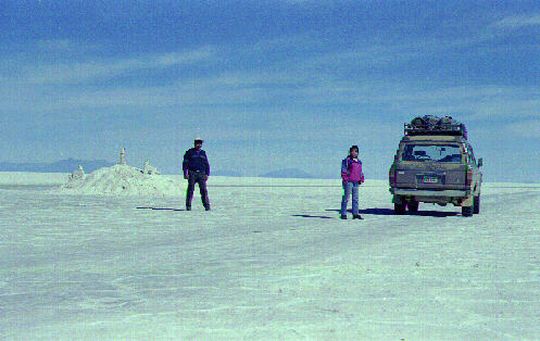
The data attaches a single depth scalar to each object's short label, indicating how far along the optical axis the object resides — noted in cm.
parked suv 2034
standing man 2089
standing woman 1802
